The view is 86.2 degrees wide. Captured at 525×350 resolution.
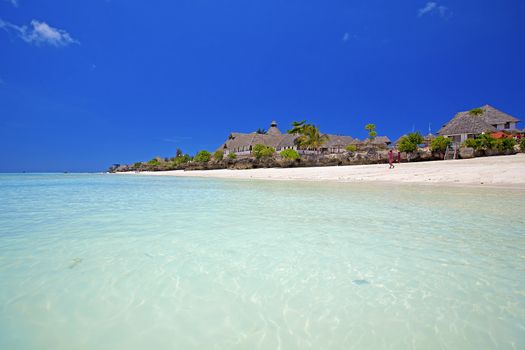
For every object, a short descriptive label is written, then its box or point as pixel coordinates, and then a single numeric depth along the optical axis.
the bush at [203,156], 63.26
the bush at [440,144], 25.55
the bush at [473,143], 24.37
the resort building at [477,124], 36.56
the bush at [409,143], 27.62
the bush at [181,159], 69.19
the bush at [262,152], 49.03
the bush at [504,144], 23.17
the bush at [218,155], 65.06
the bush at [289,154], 41.07
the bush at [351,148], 48.23
